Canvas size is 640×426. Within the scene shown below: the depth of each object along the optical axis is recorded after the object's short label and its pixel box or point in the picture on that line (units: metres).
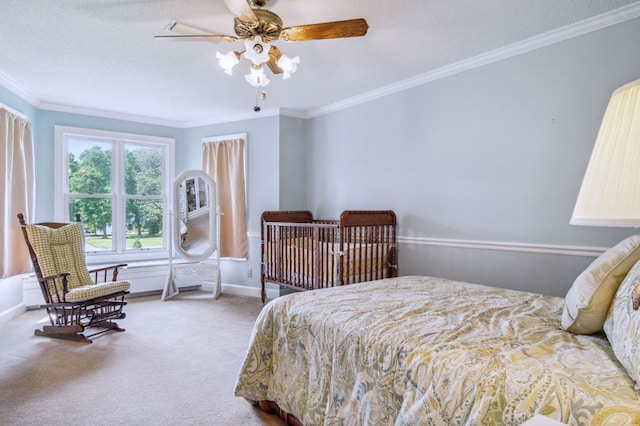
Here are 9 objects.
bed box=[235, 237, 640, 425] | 0.94
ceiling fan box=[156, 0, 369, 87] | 1.91
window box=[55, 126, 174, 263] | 4.44
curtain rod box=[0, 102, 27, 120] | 3.28
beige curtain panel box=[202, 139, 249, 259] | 4.67
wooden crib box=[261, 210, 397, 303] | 3.17
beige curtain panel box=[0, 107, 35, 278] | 3.28
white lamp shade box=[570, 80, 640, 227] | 0.64
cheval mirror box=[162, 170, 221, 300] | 4.52
